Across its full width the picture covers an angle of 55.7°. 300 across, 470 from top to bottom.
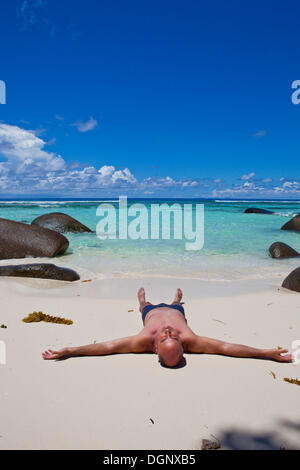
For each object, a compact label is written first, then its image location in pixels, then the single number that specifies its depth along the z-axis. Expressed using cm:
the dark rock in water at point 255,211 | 3360
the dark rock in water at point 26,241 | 930
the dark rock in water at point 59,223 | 1452
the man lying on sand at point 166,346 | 297
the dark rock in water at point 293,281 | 594
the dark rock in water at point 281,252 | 970
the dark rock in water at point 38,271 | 649
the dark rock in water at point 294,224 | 1694
